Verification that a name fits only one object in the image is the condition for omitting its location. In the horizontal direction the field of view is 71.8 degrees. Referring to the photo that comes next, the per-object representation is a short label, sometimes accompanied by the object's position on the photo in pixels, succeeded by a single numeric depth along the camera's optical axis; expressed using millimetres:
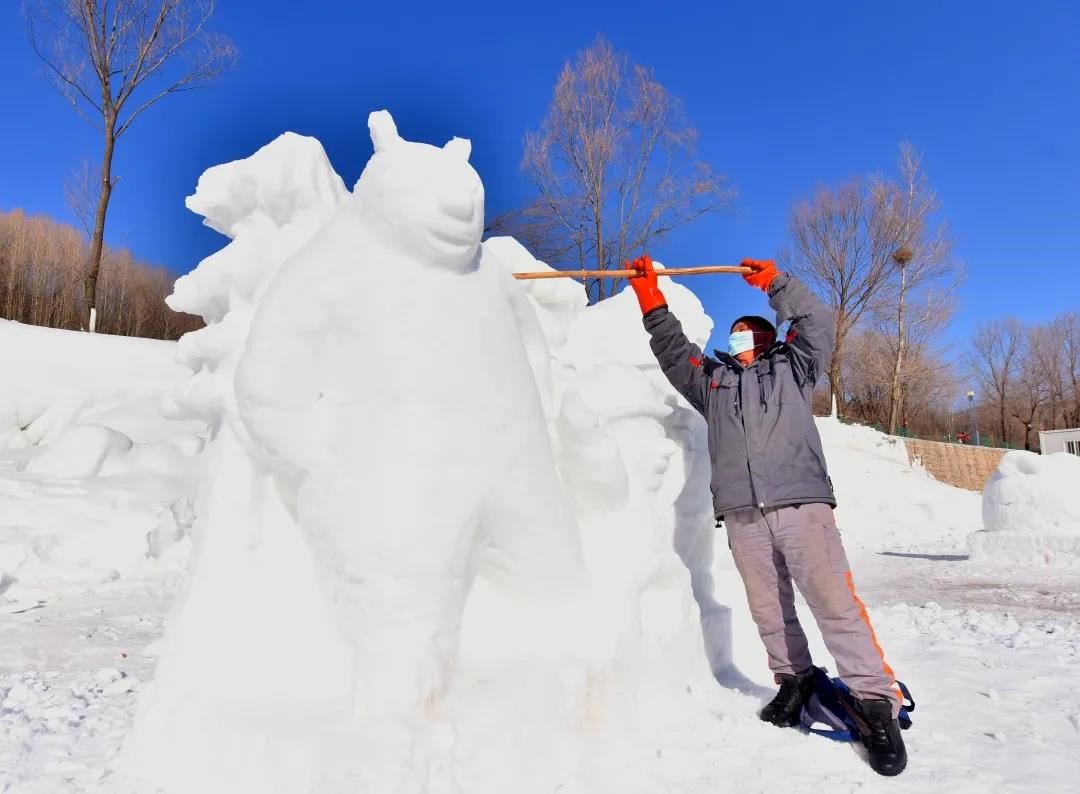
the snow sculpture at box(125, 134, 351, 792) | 1694
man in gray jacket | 2281
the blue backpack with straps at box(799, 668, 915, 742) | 2322
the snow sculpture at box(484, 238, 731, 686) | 2324
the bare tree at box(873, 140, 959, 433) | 19000
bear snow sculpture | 1811
